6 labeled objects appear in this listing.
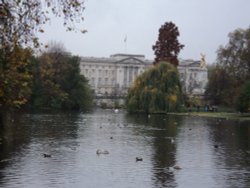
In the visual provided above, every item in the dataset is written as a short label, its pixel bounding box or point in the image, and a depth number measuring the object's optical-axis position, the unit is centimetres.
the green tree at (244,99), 7088
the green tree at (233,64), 8419
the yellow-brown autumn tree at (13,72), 1611
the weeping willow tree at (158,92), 7738
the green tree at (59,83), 8875
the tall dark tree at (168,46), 9219
